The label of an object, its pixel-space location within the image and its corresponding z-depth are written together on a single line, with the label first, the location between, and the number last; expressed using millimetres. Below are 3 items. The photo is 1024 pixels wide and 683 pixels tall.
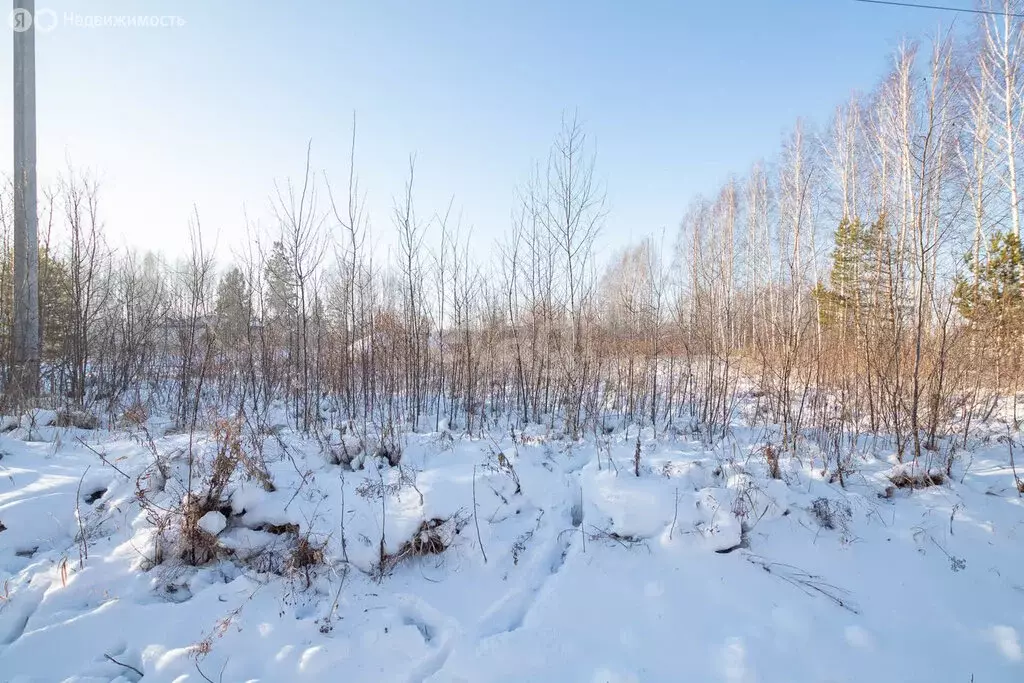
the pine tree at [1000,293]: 4406
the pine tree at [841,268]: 12223
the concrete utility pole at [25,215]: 5832
